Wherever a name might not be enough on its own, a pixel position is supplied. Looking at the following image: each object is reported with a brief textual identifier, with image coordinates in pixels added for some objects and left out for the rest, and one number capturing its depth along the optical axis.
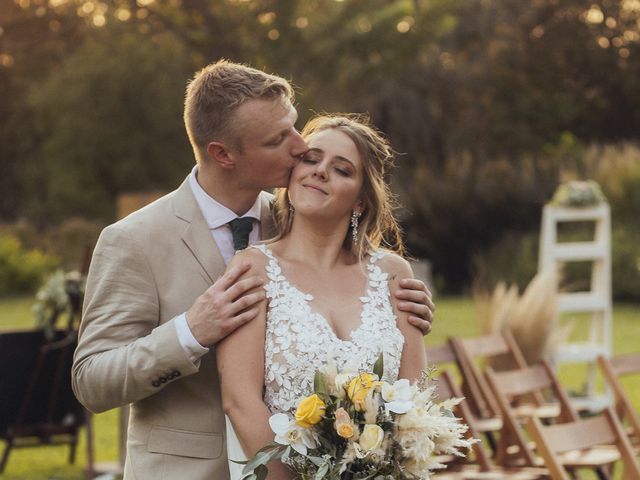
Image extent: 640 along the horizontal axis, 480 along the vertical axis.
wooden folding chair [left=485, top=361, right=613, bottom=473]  6.88
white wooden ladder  11.43
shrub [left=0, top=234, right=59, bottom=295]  24.00
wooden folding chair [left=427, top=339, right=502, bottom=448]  7.61
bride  3.40
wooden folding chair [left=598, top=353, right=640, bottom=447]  7.12
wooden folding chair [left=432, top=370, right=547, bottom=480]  6.52
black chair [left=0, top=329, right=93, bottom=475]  8.34
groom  3.40
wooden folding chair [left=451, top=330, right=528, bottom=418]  7.80
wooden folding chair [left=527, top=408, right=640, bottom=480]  5.57
